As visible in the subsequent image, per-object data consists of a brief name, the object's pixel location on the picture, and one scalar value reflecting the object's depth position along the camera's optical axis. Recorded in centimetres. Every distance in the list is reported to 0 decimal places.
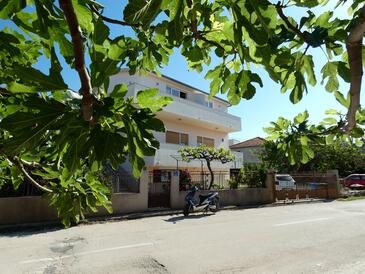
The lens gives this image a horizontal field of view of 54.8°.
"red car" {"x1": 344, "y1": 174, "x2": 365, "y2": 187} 3241
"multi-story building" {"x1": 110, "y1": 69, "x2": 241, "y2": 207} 2395
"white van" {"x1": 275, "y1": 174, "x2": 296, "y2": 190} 2329
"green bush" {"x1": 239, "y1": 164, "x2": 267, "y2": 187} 2219
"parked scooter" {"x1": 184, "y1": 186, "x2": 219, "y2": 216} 1559
